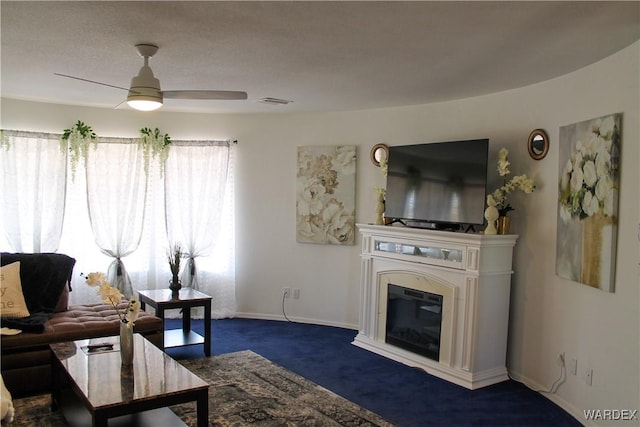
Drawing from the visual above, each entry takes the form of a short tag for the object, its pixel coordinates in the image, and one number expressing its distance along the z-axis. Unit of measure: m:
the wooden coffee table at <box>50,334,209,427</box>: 2.51
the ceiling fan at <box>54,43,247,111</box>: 3.23
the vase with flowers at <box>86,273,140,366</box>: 2.98
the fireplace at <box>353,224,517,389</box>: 4.03
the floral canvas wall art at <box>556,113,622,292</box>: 3.09
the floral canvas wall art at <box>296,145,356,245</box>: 5.64
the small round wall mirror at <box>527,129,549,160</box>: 3.90
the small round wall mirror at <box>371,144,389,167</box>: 5.33
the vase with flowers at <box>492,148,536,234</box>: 3.92
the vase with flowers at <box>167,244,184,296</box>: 4.79
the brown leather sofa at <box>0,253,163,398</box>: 3.58
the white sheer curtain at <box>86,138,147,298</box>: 5.61
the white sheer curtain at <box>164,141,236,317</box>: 5.94
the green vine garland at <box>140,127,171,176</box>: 5.78
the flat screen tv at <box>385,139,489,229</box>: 4.14
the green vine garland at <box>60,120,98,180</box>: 5.45
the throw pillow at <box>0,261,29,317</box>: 3.93
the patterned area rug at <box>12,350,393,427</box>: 3.28
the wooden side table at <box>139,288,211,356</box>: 4.48
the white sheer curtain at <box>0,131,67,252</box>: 5.20
